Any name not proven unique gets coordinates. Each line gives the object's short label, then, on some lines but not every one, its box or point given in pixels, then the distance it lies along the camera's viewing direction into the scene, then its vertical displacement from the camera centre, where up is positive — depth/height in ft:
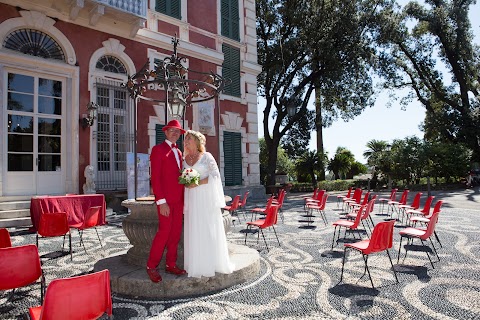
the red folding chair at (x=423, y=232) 15.69 -2.90
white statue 31.82 -0.10
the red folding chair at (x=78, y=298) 6.79 -2.49
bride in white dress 12.66 -1.49
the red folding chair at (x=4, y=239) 12.26 -2.08
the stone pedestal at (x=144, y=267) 12.31 -3.66
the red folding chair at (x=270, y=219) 19.17 -2.50
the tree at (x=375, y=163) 71.82 +1.93
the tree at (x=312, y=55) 60.13 +21.55
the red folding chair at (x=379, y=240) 13.29 -2.70
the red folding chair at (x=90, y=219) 19.39 -2.32
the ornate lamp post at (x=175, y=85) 16.73 +4.65
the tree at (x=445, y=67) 73.00 +23.74
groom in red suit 12.30 -0.77
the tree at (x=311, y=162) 81.61 +2.75
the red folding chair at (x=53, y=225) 17.34 -2.30
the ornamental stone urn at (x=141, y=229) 14.06 -2.11
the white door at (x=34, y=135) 29.45 +4.07
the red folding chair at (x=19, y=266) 9.80 -2.52
